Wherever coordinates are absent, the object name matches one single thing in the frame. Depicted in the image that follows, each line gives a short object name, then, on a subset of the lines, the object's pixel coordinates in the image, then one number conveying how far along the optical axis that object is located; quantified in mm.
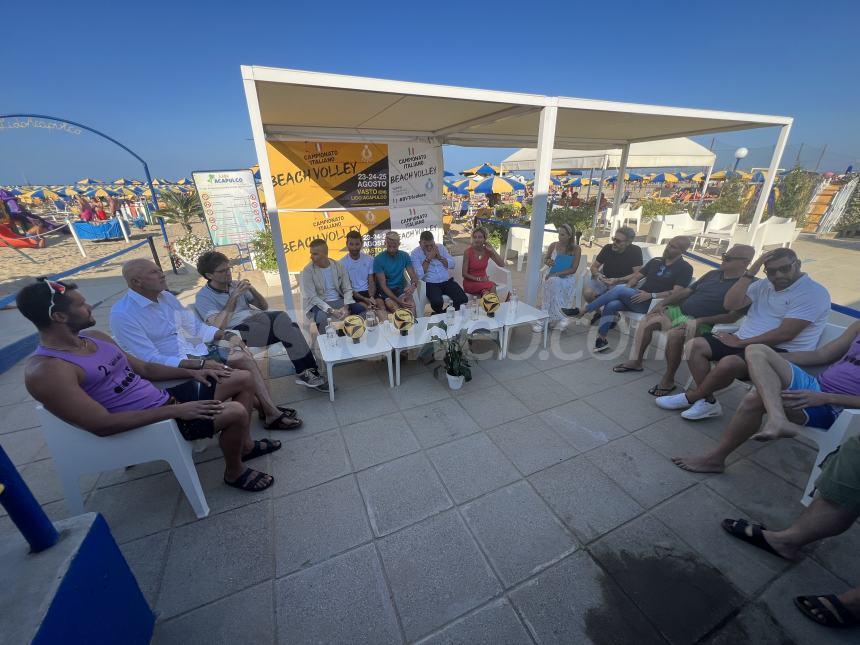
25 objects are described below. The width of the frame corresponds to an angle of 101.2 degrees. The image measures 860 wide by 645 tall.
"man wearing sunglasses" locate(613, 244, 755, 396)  3027
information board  6672
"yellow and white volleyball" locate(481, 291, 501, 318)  3623
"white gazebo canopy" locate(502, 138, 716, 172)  8633
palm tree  9945
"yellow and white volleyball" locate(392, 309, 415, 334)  3205
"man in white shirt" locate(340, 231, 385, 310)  4023
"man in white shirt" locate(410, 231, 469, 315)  4258
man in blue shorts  1960
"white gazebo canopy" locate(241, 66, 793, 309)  2820
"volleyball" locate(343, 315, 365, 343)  3090
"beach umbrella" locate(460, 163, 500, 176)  14052
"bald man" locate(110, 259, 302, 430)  2264
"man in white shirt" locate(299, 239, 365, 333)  3652
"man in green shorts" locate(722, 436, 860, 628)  1458
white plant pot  3166
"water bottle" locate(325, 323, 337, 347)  3105
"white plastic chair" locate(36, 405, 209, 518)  1743
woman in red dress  4277
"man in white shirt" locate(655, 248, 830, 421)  2365
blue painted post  1012
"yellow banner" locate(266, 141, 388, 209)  4908
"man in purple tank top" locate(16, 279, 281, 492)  1539
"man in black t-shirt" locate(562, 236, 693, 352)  3623
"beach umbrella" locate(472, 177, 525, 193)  11586
